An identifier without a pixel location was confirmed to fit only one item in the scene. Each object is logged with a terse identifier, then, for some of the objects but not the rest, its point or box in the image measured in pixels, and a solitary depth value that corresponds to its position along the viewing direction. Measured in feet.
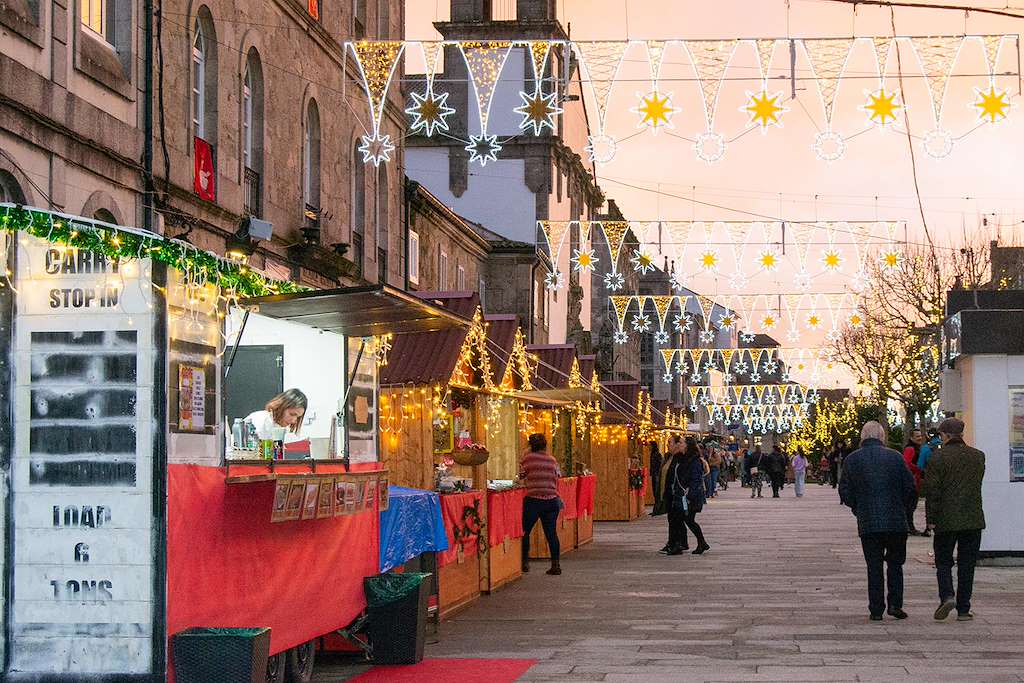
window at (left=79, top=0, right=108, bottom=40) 59.47
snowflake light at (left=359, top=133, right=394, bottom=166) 64.96
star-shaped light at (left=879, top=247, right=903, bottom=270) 113.70
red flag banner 68.33
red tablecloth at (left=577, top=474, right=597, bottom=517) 92.76
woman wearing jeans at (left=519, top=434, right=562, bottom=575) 71.67
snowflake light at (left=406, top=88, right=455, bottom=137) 61.87
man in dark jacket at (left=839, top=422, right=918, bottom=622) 50.57
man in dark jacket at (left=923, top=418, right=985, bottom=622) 50.01
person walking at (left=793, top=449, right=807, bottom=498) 193.98
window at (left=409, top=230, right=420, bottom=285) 128.73
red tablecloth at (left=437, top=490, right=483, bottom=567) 54.08
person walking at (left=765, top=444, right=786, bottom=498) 196.13
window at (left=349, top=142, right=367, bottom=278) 98.58
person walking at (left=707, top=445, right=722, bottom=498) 192.54
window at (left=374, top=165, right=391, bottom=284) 104.01
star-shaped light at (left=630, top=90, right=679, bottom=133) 57.57
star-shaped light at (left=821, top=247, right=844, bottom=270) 115.34
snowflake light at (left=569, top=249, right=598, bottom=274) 128.77
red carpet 39.60
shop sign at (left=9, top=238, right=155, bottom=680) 32.19
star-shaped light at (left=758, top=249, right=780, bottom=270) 118.62
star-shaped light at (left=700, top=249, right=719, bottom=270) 123.04
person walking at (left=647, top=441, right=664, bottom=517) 127.75
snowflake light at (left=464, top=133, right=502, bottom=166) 62.19
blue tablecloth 45.73
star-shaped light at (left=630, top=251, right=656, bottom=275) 130.96
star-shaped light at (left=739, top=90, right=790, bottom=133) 58.13
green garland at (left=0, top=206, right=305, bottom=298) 31.35
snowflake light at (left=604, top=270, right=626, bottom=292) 142.16
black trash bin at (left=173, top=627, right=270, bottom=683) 31.73
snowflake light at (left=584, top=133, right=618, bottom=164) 56.75
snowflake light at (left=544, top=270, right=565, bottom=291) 125.70
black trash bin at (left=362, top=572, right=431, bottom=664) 42.32
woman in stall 40.22
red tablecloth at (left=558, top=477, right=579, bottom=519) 85.47
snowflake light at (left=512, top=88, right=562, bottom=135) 60.95
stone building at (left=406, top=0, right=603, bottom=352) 190.08
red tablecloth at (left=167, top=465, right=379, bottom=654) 32.65
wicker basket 63.16
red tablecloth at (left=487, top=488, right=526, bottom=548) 63.72
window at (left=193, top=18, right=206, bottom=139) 70.36
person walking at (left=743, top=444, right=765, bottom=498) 194.59
